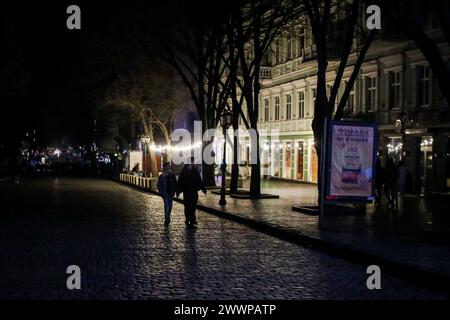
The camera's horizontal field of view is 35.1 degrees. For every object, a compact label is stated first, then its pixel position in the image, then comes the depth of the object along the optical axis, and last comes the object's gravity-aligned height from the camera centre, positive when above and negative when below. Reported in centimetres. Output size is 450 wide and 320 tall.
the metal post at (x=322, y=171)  1752 -22
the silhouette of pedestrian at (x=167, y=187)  1952 -71
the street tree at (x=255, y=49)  2725 +448
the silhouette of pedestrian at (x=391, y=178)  2511 -54
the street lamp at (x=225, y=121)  2672 +161
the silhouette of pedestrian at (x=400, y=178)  2539 -54
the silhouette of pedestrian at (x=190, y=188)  1922 -72
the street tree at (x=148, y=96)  5162 +488
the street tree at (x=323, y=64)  2122 +304
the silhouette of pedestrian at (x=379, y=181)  2640 -68
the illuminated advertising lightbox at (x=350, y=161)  1906 +4
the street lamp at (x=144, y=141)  5353 +152
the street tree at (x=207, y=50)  3070 +520
